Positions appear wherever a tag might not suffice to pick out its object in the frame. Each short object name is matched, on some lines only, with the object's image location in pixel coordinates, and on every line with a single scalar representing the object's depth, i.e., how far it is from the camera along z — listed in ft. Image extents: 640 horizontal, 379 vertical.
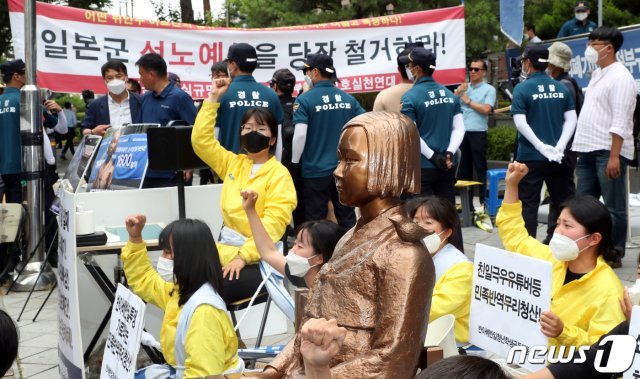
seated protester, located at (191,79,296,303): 16.96
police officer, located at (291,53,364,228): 24.14
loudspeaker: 18.45
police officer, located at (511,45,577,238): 24.73
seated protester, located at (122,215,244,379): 13.00
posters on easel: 20.35
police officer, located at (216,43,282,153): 22.49
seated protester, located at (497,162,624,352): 12.26
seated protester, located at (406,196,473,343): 13.96
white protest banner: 29.25
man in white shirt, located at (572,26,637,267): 22.66
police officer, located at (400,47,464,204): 24.08
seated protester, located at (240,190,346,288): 14.24
